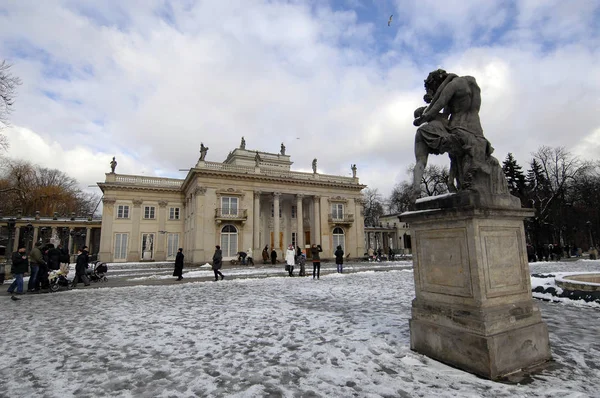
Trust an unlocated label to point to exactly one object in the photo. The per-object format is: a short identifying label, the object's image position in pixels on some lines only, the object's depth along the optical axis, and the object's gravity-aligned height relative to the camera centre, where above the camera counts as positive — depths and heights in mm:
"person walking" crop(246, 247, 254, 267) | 31514 -1135
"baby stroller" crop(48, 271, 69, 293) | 12138 -1155
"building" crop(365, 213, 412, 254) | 56562 +1703
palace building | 34438 +4499
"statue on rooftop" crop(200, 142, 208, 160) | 34500 +10649
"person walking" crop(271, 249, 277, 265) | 31147 -863
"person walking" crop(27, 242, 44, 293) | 11363 -522
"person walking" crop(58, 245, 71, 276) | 13133 -377
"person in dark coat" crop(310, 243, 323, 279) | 15859 -377
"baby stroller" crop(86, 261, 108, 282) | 15547 -1071
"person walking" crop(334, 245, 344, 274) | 18438 -564
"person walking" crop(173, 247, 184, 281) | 15414 -790
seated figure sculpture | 3951 +1382
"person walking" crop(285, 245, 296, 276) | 17516 -660
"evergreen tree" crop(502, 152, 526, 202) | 40875 +8998
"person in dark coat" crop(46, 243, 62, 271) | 12766 -303
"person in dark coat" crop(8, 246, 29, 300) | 10722 -543
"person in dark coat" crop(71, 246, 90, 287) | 13516 -760
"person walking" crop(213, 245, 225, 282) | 15105 -576
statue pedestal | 3430 -549
